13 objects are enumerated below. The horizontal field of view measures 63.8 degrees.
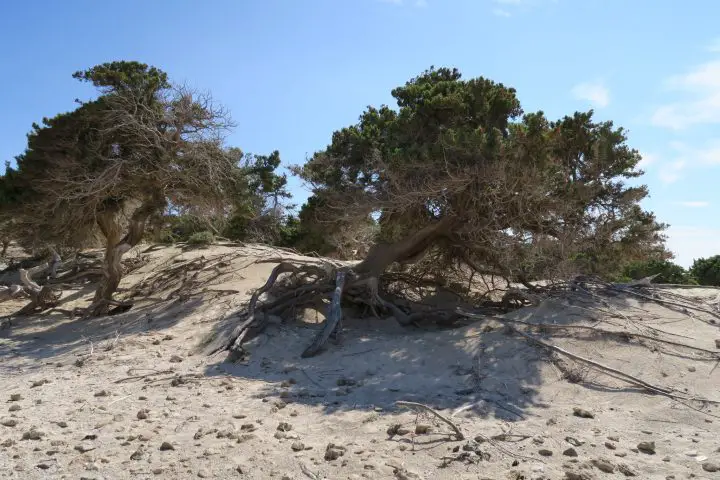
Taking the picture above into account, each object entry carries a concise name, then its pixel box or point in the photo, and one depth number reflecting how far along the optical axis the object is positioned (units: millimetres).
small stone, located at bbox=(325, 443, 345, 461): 4254
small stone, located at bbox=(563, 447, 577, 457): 4195
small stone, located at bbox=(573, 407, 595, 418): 5109
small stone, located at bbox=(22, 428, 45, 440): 4781
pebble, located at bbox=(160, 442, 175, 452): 4473
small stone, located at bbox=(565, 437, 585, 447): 4434
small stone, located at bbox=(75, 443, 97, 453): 4500
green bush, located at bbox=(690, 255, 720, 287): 18469
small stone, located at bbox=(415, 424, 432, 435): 4645
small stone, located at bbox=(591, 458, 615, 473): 3954
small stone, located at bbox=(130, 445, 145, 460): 4312
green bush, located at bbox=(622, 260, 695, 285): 18219
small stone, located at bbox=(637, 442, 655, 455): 4281
